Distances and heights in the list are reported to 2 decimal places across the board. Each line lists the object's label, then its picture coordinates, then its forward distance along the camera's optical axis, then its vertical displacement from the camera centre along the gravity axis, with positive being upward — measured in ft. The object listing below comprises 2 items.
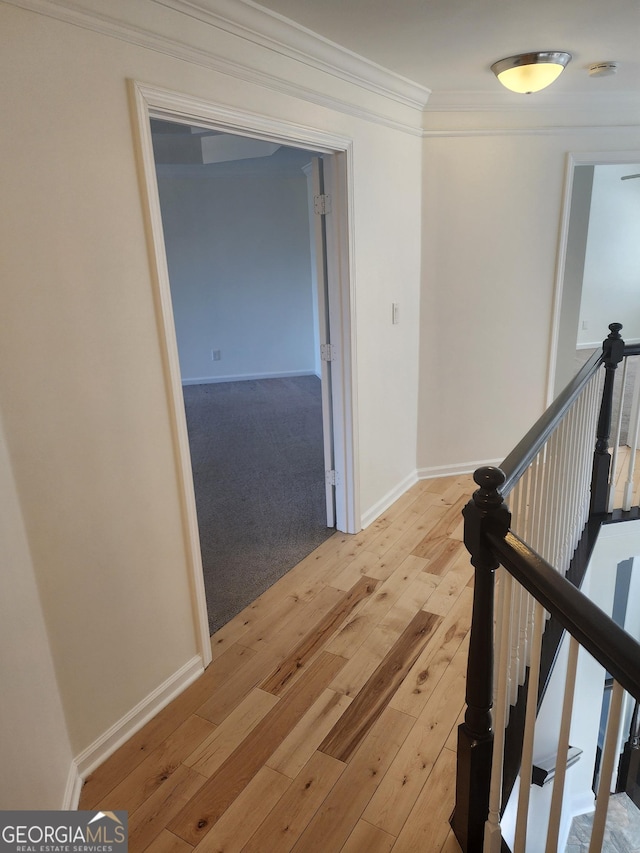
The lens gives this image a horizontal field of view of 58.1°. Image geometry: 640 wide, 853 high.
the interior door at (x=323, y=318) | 10.02 -0.92
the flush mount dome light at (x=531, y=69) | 9.07 +2.92
